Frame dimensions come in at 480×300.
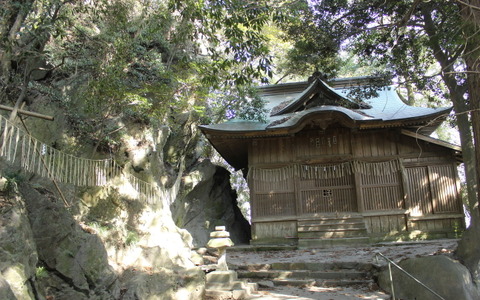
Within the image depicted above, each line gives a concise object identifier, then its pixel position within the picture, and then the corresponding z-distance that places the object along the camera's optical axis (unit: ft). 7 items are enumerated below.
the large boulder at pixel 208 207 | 51.16
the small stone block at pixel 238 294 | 21.18
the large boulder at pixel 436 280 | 18.70
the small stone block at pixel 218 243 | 24.10
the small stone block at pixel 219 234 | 24.58
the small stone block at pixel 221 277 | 22.86
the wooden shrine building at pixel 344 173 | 38.60
